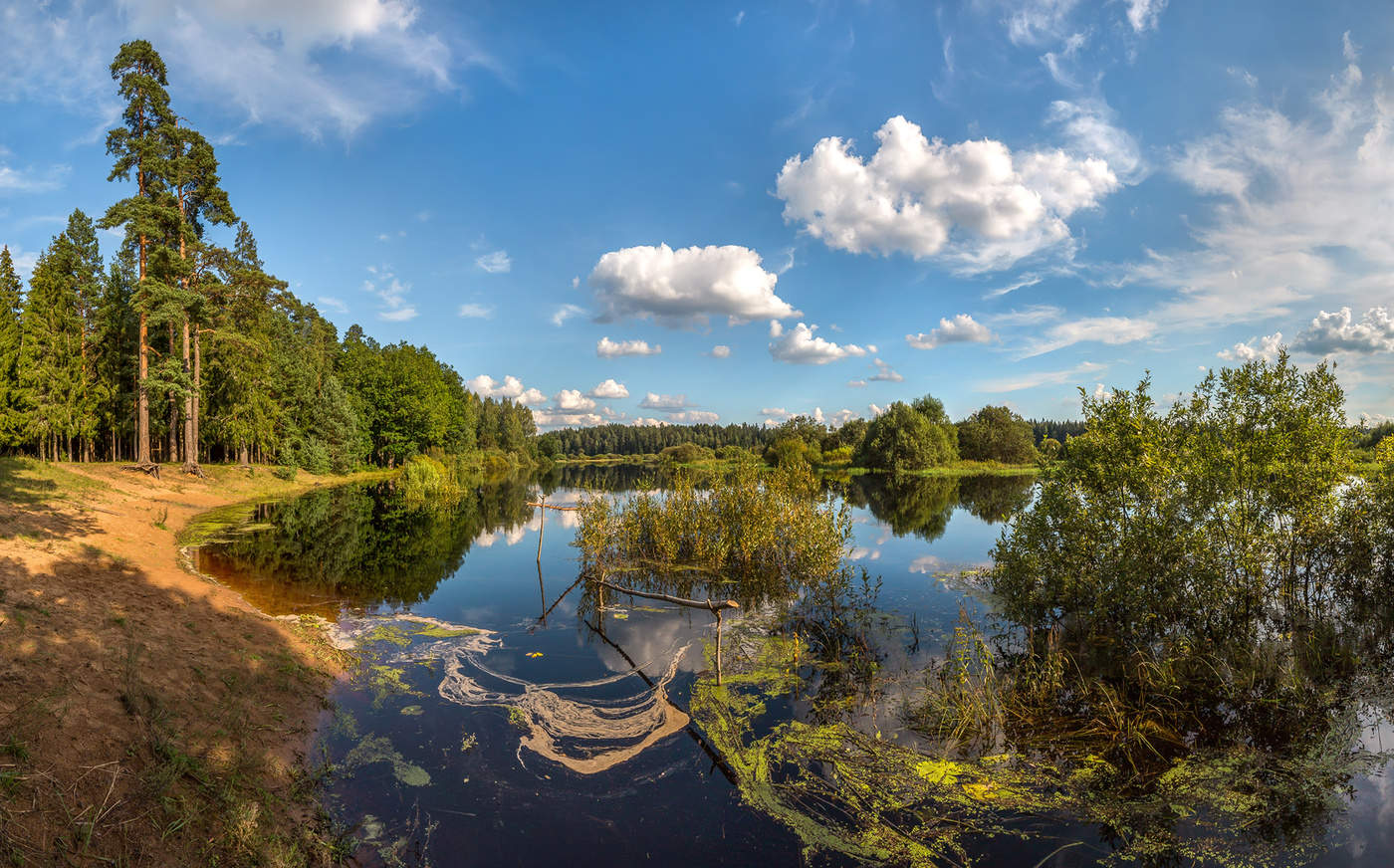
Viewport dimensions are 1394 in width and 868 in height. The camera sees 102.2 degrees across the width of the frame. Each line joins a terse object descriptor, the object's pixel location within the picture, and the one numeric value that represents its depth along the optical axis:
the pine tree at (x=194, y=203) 31.19
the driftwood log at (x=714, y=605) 11.63
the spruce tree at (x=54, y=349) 35.25
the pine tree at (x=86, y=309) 38.25
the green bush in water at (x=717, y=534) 21.14
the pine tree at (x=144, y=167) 28.72
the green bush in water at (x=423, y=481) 48.44
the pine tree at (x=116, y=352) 39.94
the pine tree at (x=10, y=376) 34.00
